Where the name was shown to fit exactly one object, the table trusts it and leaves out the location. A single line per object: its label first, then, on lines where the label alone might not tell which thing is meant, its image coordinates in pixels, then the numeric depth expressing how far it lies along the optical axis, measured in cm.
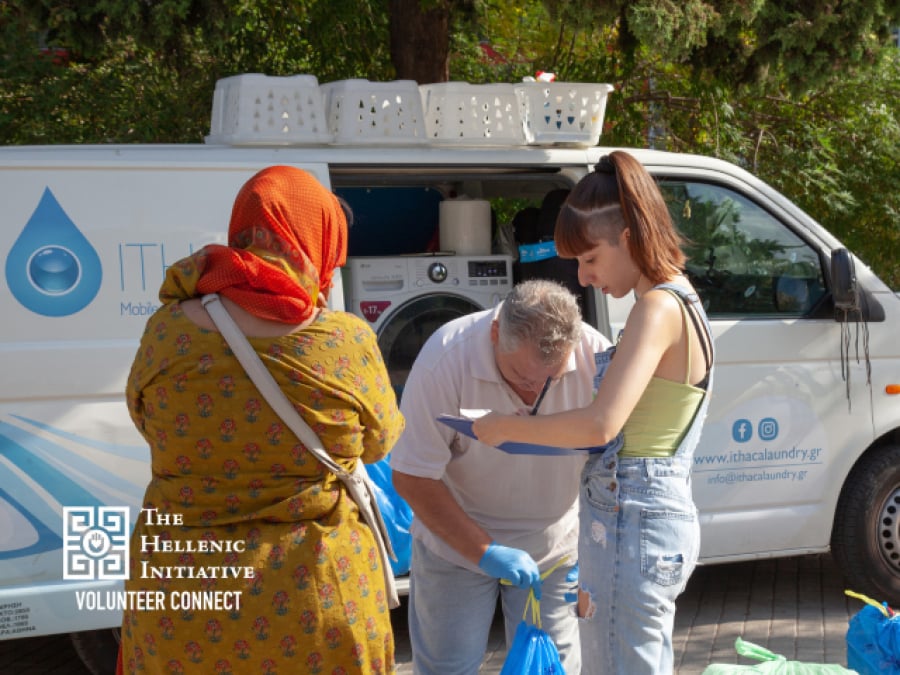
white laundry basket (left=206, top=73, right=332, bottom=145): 452
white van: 398
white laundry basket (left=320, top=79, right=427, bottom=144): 461
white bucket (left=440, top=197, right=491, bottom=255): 592
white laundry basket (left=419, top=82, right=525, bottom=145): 478
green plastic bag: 356
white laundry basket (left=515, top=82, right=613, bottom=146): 490
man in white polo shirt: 295
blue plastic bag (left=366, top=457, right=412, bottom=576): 440
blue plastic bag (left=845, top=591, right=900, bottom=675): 371
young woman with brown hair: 247
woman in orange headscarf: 233
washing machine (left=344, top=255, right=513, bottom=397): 558
